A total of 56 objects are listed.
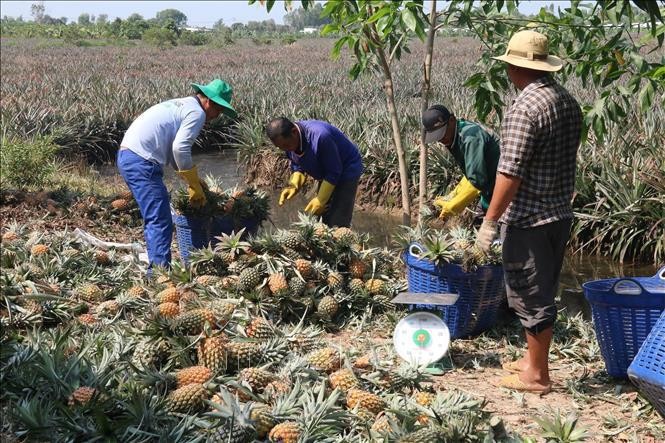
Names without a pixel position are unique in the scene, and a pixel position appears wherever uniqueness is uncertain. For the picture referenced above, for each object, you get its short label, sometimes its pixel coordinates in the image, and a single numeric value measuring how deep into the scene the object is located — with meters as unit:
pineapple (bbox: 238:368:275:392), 3.80
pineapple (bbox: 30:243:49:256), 5.90
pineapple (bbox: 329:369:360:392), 3.91
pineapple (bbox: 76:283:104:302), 5.33
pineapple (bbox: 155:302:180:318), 4.40
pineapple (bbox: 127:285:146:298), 5.18
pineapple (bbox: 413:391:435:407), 3.71
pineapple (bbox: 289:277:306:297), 5.20
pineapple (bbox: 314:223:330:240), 5.61
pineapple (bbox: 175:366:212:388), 3.75
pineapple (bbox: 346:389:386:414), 3.69
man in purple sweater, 6.14
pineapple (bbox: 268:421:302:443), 3.31
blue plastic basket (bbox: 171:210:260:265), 6.54
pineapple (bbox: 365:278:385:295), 5.55
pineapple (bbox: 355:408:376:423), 3.59
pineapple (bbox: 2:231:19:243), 6.29
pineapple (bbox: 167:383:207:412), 3.55
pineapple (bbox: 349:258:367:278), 5.61
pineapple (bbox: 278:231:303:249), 5.48
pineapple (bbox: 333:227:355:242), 5.65
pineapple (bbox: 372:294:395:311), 5.50
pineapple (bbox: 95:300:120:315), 5.01
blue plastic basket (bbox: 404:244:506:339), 4.92
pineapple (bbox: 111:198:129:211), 8.37
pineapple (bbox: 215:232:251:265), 5.44
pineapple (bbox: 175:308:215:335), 4.09
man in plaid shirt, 3.91
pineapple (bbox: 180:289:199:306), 4.73
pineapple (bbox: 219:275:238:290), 5.18
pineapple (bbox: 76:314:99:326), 4.73
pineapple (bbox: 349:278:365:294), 5.49
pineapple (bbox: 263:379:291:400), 3.70
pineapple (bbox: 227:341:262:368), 4.04
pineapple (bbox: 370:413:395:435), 3.36
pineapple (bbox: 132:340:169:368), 3.96
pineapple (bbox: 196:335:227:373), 3.90
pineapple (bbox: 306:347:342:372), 4.12
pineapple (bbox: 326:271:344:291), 5.43
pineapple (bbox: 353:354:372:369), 4.22
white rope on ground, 6.81
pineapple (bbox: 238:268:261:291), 5.17
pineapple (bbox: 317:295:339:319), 5.24
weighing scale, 4.34
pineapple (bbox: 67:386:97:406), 3.46
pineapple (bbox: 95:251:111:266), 6.19
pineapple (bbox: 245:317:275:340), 4.50
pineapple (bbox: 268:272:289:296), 5.11
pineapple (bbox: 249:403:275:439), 3.39
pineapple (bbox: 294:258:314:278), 5.36
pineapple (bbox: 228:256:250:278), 5.31
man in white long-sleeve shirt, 6.17
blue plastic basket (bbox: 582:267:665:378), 4.24
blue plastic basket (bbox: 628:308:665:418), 3.52
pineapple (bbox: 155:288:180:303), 4.82
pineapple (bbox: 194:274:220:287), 5.21
